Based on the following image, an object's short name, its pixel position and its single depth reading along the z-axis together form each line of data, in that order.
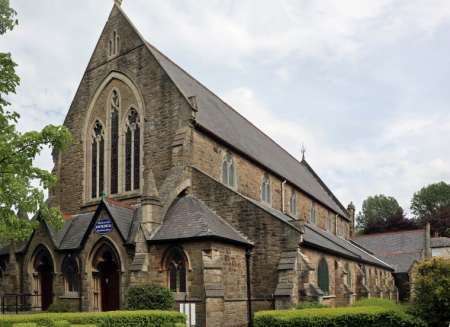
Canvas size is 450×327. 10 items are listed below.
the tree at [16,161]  17.42
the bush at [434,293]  15.55
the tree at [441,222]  86.24
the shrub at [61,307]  22.41
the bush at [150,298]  19.20
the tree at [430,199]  102.38
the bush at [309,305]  19.01
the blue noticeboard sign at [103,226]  21.80
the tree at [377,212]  90.44
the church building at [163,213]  20.75
